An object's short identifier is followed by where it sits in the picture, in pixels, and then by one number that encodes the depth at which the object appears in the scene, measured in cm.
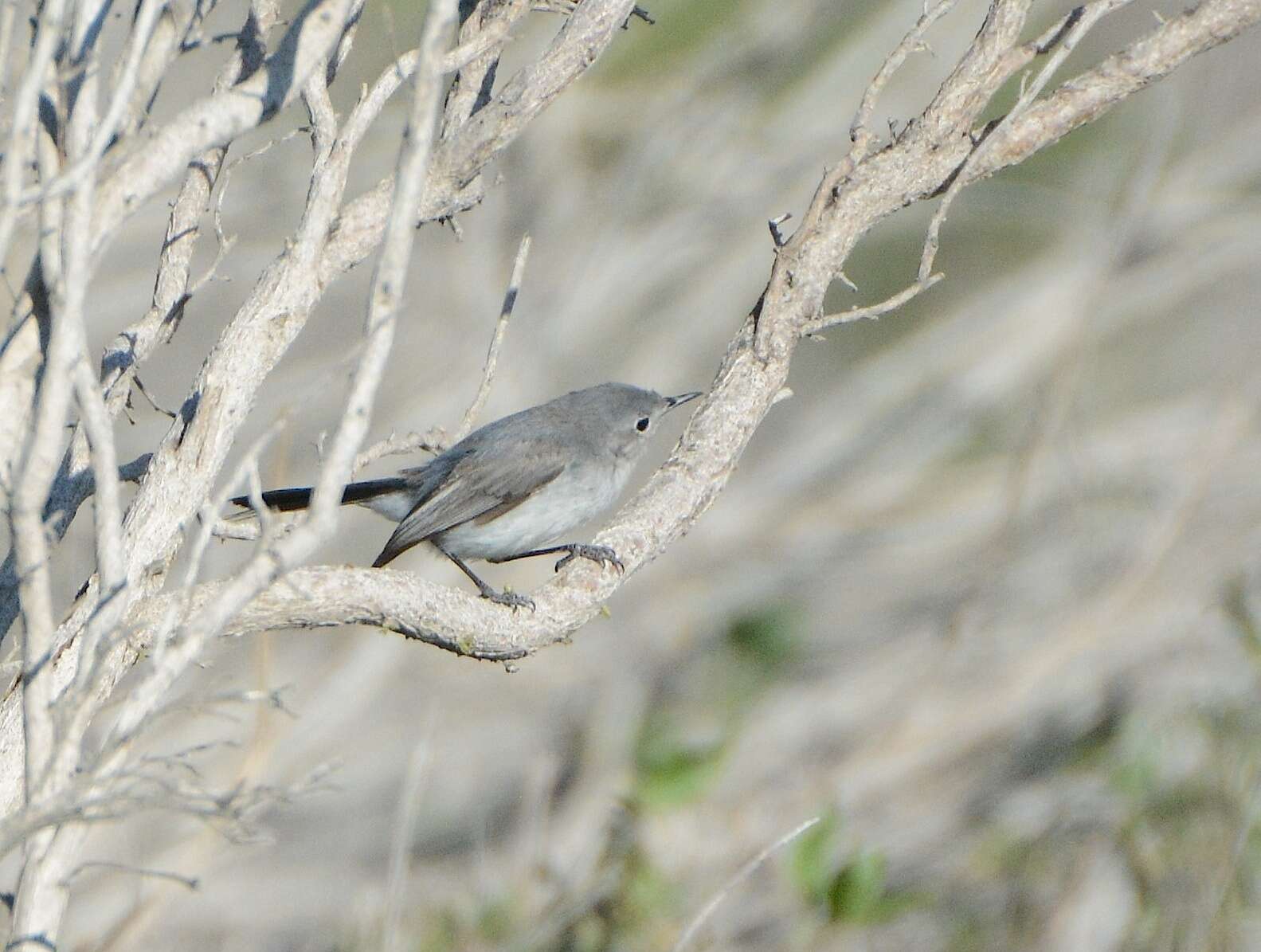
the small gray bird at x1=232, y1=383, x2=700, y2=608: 862
